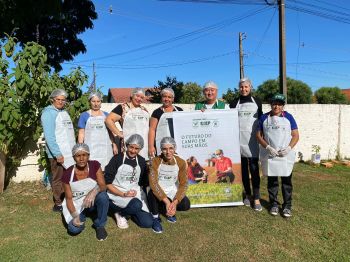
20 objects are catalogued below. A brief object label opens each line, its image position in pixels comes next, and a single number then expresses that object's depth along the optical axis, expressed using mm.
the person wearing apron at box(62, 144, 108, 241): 4211
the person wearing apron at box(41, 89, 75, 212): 4879
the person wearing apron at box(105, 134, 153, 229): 4477
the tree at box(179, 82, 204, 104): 30364
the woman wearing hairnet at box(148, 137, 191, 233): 4484
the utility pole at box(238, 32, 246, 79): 23125
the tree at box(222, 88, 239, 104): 25416
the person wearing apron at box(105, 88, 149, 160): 4969
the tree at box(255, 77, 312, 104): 40938
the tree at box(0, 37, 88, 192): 5551
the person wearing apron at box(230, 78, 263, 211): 5129
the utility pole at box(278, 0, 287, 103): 9406
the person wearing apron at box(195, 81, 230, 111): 5008
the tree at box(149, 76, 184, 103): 18062
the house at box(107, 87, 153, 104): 48881
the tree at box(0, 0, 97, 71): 10727
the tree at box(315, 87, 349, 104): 40562
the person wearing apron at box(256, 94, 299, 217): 4844
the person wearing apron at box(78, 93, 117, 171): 5168
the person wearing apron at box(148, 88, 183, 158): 4969
